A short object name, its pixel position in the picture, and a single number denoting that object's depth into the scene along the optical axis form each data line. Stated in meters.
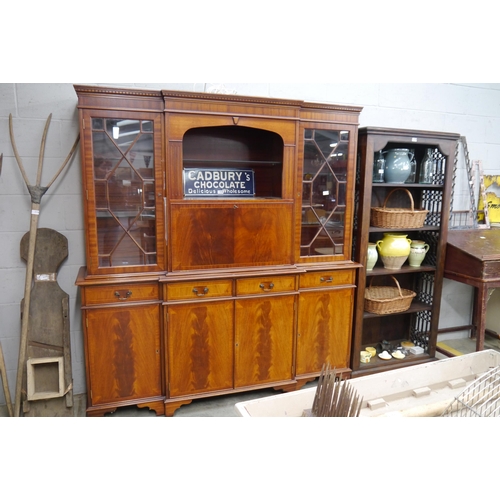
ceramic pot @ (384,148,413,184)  2.93
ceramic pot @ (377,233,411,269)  3.02
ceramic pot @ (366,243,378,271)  2.99
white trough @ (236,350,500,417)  1.58
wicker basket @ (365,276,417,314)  2.98
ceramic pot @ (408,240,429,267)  3.15
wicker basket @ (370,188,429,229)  2.93
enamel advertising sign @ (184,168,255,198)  2.61
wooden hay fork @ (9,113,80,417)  2.33
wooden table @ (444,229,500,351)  2.90
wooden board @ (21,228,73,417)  2.44
